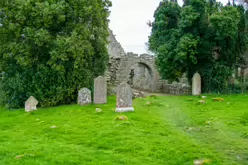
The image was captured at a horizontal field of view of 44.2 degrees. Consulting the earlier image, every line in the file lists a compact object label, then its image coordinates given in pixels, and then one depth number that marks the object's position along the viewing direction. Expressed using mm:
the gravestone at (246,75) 21038
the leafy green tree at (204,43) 19406
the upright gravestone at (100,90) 16406
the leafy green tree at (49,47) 16312
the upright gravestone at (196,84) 20109
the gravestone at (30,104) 15508
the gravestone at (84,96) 16375
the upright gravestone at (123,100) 13070
